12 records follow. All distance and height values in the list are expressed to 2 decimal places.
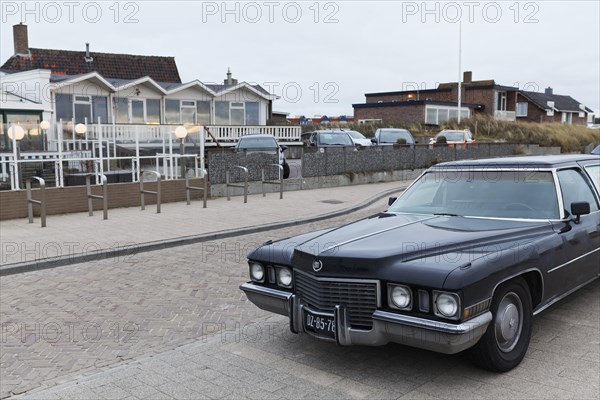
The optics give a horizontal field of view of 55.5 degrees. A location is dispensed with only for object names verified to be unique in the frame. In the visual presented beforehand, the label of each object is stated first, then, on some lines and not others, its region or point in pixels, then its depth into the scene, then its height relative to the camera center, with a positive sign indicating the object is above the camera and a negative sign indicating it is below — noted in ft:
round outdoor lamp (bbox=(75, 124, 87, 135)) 54.56 +3.10
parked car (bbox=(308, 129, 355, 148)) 82.23 +2.86
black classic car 12.57 -2.63
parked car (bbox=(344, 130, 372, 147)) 93.19 +3.18
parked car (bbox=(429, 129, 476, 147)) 95.66 +3.44
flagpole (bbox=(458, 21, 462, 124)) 147.84 +18.22
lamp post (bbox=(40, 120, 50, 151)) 47.73 +2.68
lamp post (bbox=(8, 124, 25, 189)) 41.24 +1.40
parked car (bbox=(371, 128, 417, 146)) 89.61 +3.33
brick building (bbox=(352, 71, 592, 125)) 157.89 +15.99
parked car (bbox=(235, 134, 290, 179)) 58.59 +1.47
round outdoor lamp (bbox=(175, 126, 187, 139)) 49.49 +2.45
